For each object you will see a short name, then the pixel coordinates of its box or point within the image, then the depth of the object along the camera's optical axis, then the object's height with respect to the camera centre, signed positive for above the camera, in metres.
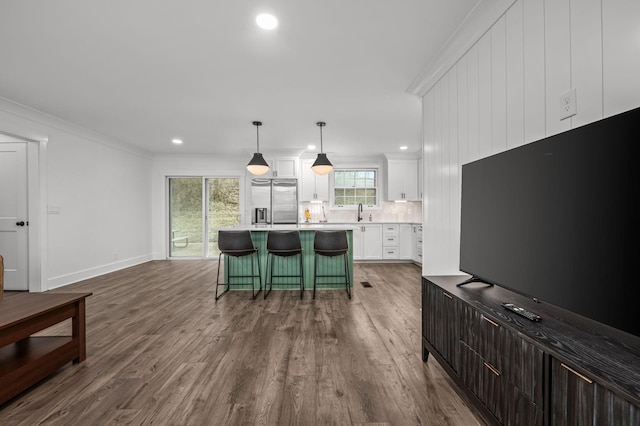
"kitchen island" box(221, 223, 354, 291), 4.51 -0.81
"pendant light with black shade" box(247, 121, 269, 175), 4.80 +0.75
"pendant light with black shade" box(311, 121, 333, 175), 4.76 +0.75
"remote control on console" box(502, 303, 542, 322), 1.34 -0.48
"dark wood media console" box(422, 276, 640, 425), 0.91 -0.58
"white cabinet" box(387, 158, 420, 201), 7.20 +0.80
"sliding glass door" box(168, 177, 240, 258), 7.34 -0.01
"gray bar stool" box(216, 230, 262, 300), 4.02 -0.45
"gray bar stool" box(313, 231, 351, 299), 4.06 -0.44
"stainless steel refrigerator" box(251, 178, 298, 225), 6.78 +0.23
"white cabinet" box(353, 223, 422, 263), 7.00 -0.74
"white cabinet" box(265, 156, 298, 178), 6.91 +1.01
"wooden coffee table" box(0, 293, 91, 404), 1.78 -0.97
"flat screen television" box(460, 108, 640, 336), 1.02 -0.04
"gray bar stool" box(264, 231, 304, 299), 4.08 -0.45
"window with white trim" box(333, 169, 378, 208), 7.55 +0.61
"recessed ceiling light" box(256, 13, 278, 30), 2.18 +1.43
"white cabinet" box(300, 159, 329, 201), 7.26 +0.64
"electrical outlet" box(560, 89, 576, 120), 1.43 +0.53
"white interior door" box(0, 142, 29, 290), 4.39 -0.01
